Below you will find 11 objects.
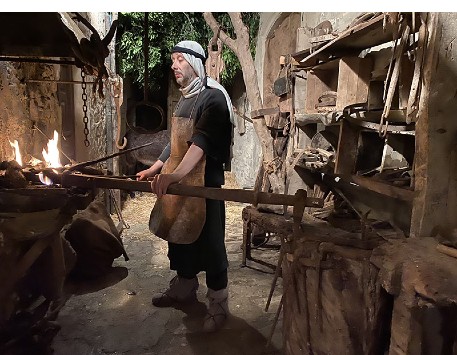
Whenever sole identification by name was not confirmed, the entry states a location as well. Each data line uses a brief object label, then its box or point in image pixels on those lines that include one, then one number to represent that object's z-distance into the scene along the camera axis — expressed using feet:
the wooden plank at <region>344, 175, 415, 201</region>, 6.95
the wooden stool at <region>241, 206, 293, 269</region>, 11.37
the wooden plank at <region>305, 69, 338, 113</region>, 14.11
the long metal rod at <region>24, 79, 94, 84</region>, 10.88
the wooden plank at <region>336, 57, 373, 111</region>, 10.74
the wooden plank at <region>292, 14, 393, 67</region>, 8.54
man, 9.00
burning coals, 7.45
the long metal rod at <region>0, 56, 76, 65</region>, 8.44
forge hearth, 6.96
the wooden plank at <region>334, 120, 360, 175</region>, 10.02
